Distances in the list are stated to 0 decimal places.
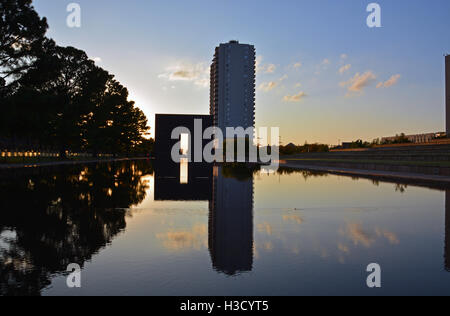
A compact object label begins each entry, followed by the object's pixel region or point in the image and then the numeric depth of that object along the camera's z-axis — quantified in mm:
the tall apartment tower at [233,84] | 184750
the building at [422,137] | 59238
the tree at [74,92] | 59531
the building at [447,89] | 69625
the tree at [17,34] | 43094
